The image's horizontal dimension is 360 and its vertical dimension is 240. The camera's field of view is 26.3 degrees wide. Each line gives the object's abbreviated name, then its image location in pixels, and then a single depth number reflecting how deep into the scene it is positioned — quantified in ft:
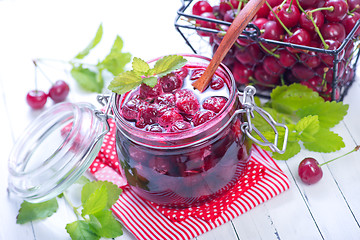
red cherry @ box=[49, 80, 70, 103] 2.44
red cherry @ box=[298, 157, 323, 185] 2.08
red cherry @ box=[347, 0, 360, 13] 2.16
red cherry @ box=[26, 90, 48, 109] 2.43
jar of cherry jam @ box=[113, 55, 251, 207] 1.90
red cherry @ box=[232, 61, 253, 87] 2.30
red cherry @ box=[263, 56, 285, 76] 2.23
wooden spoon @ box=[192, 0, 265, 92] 1.94
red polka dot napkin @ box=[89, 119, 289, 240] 2.03
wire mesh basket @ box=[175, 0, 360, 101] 2.14
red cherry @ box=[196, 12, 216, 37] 2.22
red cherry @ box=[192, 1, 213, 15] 2.25
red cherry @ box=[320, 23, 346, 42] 2.11
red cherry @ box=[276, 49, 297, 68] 2.18
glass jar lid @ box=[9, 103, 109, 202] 2.04
